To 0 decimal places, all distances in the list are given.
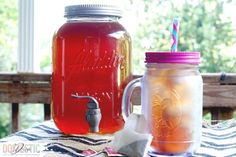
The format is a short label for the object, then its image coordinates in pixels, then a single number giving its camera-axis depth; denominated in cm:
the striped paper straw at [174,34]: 68
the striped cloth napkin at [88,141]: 68
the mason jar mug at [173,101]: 64
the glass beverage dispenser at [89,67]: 80
